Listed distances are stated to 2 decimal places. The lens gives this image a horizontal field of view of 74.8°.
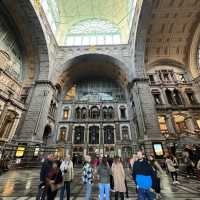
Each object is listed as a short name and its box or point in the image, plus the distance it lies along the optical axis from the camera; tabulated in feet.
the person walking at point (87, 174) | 14.59
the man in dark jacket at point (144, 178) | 10.66
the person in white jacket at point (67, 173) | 14.73
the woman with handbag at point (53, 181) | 11.40
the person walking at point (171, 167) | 24.60
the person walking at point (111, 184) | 16.03
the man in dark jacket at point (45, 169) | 12.82
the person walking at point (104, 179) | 12.88
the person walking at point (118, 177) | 12.98
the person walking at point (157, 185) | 14.84
